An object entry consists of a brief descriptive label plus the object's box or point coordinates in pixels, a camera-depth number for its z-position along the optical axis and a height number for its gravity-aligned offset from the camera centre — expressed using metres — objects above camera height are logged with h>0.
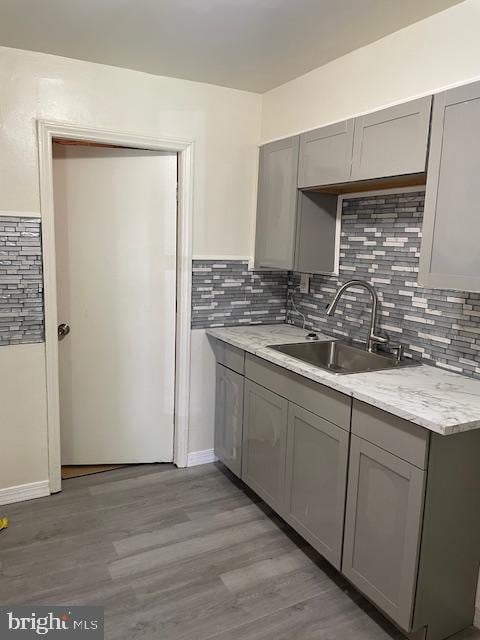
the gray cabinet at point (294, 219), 2.66 +0.17
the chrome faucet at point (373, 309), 2.38 -0.29
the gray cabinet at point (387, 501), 1.64 -0.96
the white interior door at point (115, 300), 2.75 -0.35
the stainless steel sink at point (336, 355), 2.42 -0.56
